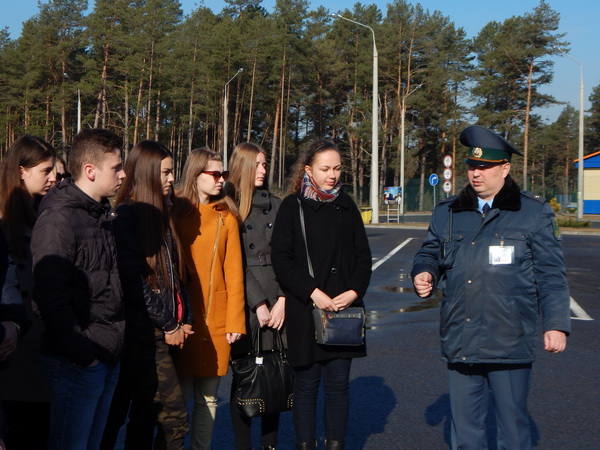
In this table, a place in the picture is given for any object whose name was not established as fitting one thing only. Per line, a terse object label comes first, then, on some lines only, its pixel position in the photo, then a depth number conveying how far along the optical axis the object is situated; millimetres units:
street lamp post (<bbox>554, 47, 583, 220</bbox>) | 38656
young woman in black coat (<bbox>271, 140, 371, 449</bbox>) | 4340
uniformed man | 3793
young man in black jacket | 3199
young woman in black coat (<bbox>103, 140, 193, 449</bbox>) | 3799
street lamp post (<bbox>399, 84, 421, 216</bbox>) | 45994
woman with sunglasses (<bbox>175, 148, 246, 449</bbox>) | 4324
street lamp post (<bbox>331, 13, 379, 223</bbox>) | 35125
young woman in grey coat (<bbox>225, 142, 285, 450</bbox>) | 4555
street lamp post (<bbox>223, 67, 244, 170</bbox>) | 44116
